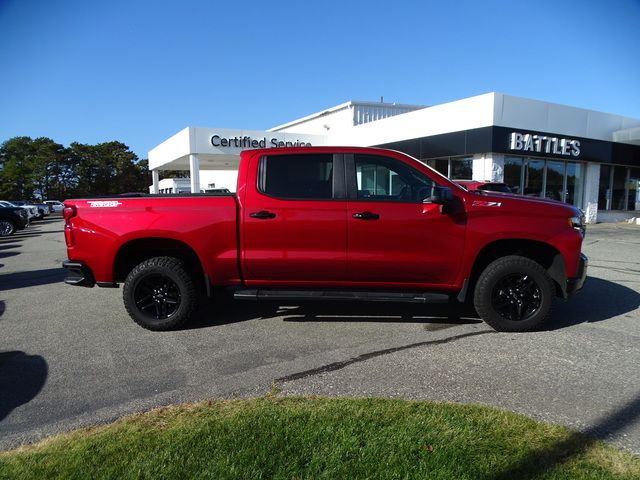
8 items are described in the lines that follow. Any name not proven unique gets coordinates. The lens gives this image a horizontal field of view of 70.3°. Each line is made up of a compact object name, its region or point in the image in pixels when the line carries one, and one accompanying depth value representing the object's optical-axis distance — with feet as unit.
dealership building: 59.36
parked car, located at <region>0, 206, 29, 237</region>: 67.10
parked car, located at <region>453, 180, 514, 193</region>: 40.59
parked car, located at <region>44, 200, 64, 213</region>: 156.99
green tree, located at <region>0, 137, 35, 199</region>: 192.24
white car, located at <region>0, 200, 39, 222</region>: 101.16
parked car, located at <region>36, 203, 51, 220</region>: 115.68
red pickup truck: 15.93
